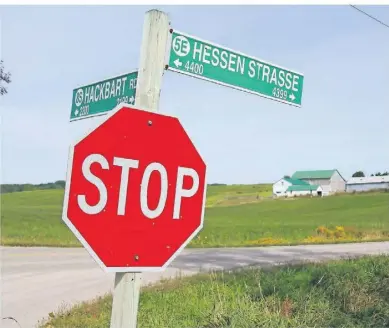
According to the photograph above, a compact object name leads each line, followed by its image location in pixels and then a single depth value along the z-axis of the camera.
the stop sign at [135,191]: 2.24
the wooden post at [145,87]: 2.52
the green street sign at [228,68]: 3.44
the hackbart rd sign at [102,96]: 3.32
